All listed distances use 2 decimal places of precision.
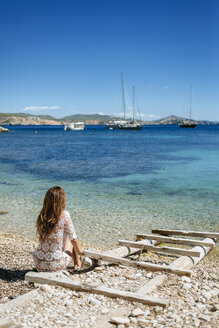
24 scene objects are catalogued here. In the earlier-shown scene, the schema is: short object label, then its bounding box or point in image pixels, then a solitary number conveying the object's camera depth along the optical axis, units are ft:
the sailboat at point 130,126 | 472.44
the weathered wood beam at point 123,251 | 26.09
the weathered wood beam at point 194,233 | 31.73
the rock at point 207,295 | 17.62
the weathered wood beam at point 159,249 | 25.89
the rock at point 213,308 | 15.95
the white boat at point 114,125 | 553.97
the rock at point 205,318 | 14.90
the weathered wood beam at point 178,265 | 18.19
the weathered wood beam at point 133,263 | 20.72
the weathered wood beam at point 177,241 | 29.27
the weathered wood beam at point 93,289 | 16.58
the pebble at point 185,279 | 20.06
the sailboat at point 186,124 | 616.47
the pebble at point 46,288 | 18.07
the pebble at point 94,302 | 16.84
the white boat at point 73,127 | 566.77
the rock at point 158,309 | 15.94
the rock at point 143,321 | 14.97
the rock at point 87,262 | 22.18
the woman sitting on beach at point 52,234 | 20.18
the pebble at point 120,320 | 14.90
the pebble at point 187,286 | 18.90
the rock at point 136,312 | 15.53
